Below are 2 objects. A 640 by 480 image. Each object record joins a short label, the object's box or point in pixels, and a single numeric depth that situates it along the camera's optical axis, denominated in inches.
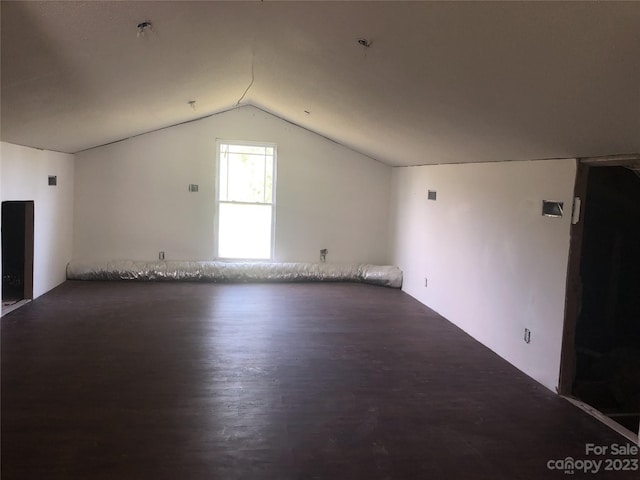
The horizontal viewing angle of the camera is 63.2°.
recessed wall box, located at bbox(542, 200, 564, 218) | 150.3
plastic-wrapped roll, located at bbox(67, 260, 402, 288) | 282.0
